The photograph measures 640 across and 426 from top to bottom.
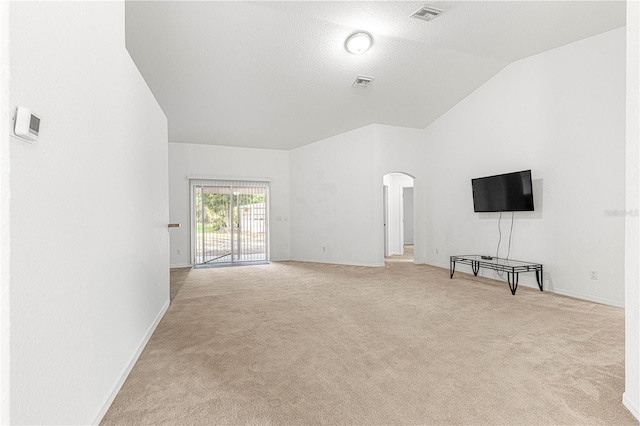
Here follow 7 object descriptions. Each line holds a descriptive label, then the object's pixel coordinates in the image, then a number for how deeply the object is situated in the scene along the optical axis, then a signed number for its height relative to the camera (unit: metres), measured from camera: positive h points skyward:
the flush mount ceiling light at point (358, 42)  4.21 +2.29
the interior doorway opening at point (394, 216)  9.03 -0.08
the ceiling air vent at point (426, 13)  3.71 +2.35
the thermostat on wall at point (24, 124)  1.10 +0.31
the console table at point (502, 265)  4.58 -0.79
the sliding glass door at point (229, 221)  7.57 -0.19
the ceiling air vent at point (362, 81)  5.16 +2.16
